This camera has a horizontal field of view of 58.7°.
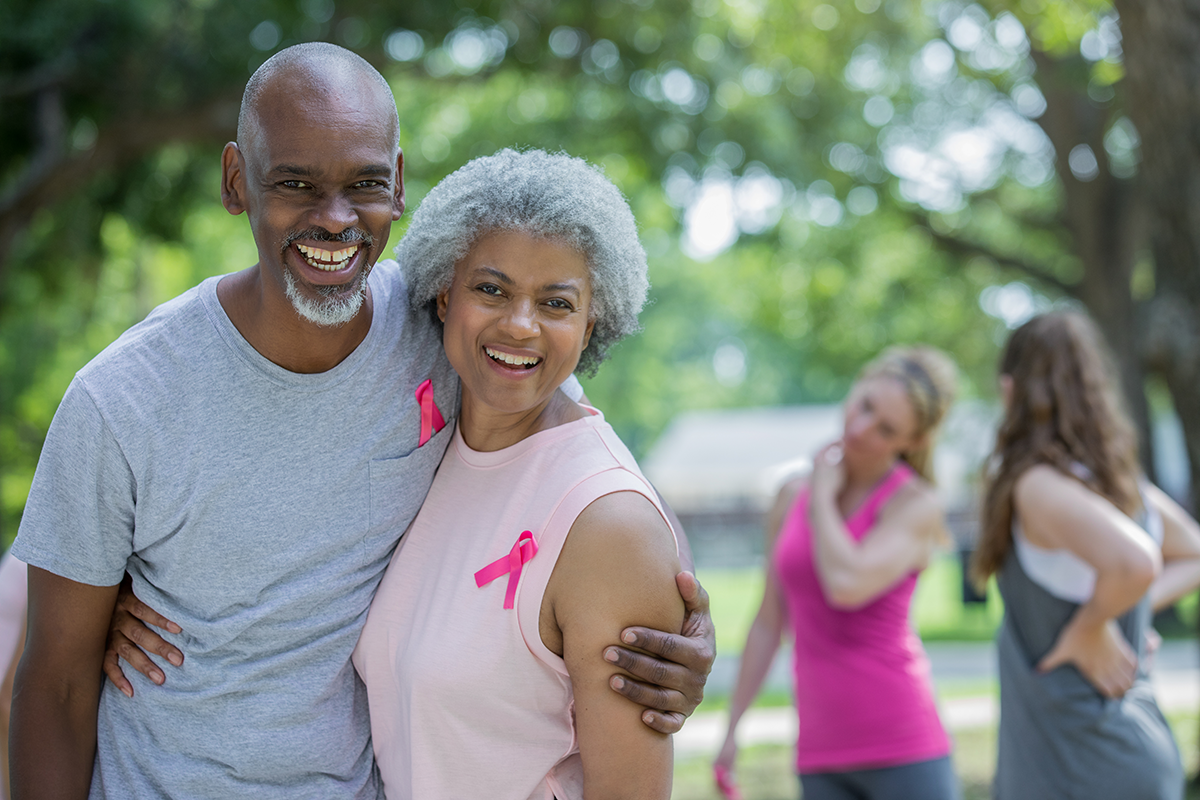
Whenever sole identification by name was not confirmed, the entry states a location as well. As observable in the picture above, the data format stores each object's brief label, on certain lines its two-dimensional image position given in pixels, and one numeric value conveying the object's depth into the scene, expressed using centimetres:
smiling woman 212
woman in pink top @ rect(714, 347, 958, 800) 408
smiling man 221
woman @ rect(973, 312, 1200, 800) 345
